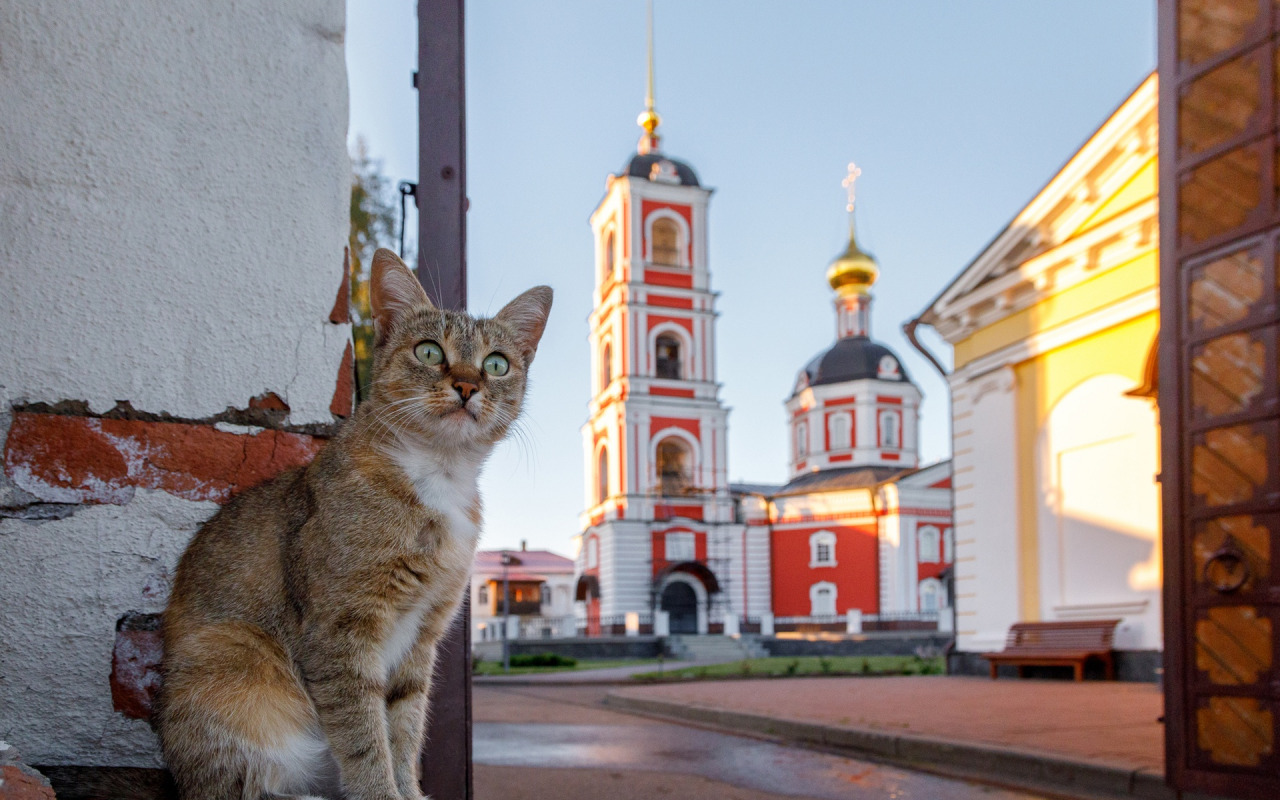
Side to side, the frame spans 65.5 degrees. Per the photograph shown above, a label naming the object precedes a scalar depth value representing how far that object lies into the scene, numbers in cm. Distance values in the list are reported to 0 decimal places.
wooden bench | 1271
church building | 3922
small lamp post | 2183
